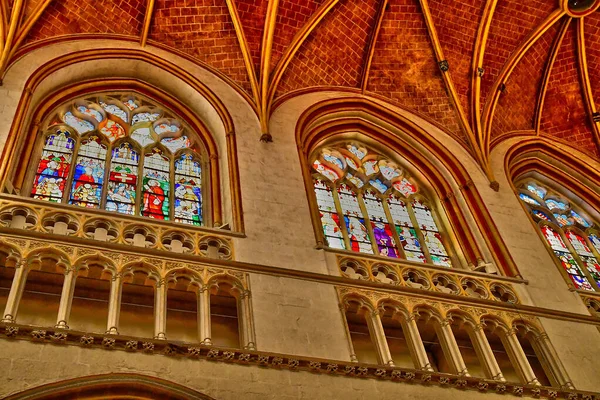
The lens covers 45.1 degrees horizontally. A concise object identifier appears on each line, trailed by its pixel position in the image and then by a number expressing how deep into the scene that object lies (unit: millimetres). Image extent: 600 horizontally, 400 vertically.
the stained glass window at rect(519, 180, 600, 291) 13469
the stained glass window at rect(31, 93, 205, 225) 11209
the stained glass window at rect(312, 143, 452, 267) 12273
